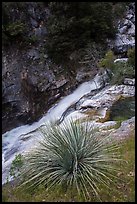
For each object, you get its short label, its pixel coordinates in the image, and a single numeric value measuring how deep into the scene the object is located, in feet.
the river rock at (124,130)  25.50
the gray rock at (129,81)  41.04
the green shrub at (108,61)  42.96
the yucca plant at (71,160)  19.54
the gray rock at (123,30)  54.68
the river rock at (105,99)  35.04
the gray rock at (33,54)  46.69
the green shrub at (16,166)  22.55
